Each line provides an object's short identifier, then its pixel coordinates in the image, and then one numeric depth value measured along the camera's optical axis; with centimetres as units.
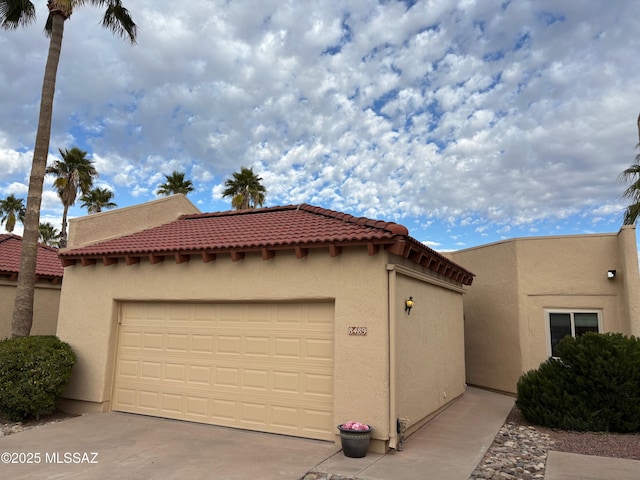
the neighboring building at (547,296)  1147
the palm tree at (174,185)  2994
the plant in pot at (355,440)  632
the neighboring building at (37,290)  1308
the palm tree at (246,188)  2886
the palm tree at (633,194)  1902
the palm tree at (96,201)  3394
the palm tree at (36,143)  1042
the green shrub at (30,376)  835
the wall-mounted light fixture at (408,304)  757
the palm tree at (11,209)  4156
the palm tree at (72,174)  2789
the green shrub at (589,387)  803
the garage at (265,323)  702
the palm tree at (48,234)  4315
